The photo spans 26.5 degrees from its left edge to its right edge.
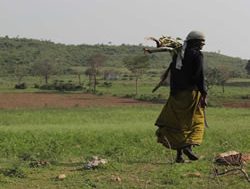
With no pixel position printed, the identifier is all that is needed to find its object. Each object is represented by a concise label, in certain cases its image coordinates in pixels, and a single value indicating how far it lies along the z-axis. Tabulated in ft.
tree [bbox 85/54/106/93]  209.61
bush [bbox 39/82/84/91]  169.33
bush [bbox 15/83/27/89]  173.13
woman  27.32
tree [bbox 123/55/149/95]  192.44
